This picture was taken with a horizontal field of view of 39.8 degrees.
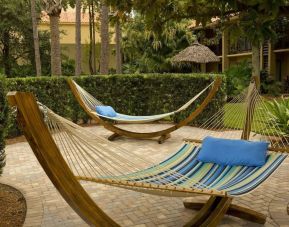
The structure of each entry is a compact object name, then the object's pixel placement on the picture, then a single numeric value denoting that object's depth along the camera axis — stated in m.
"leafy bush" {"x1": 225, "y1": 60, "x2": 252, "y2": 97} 15.86
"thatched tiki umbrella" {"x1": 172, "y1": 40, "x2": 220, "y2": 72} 18.02
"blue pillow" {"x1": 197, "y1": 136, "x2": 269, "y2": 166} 3.77
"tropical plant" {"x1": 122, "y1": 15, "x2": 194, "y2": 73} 19.98
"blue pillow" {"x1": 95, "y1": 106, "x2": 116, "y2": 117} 7.73
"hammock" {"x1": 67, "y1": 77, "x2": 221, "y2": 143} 7.30
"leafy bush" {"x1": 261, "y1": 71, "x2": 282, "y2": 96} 17.09
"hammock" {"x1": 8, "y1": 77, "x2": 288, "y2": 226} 2.41
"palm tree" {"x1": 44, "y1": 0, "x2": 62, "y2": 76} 11.55
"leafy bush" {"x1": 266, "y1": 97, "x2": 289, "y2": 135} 7.22
